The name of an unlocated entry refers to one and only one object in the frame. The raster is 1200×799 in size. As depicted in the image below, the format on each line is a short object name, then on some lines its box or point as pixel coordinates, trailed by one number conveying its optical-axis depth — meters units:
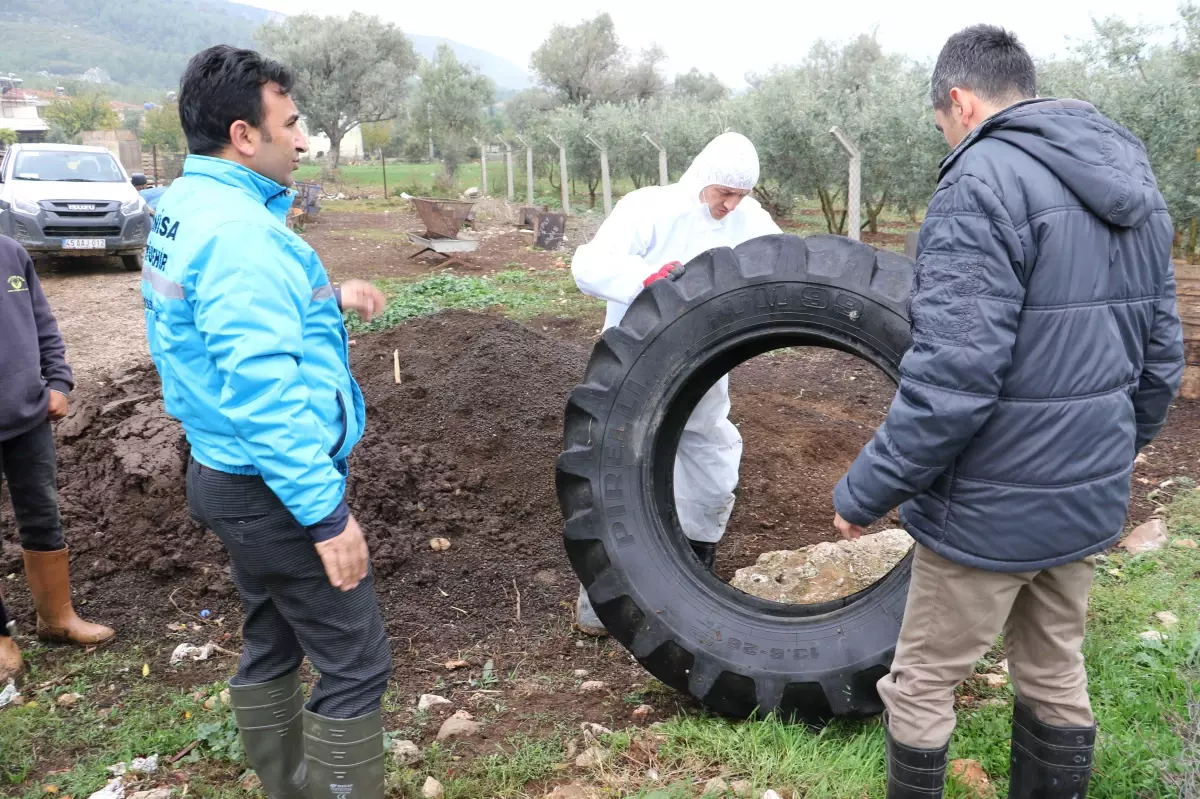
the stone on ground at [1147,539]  4.28
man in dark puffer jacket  1.95
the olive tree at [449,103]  44.28
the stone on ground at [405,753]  2.89
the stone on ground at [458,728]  3.07
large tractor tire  3.03
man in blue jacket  1.97
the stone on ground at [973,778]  2.63
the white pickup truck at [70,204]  12.63
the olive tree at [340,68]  42.91
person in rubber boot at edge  3.45
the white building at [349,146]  85.12
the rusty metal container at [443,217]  14.65
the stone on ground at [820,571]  3.88
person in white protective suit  3.68
